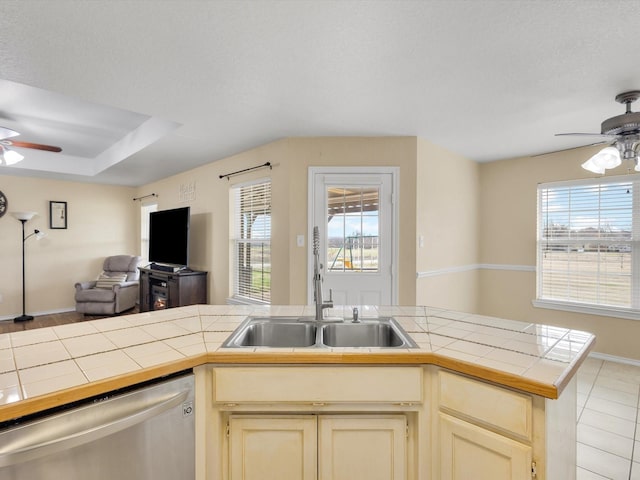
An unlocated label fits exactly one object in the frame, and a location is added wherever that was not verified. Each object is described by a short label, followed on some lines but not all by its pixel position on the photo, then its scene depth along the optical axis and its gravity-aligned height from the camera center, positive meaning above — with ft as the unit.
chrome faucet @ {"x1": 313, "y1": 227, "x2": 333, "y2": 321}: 5.50 -0.92
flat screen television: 14.56 +0.05
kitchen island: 3.54 -1.87
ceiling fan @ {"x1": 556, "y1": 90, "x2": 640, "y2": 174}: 7.48 +2.40
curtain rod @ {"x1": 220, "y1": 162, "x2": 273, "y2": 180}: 11.63 +2.64
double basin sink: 5.43 -1.61
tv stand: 14.01 -2.25
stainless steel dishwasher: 2.83 -1.98
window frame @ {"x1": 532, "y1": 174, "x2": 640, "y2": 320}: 10.95 -0.84
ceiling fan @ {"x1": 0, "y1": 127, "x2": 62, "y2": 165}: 10.16 +3.08
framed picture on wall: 18.37 +1.38
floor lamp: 16.33 +0.26
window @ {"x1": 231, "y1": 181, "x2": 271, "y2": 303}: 12.39 -0.16
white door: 10.82 +0.23
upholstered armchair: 17.07 -2.75
